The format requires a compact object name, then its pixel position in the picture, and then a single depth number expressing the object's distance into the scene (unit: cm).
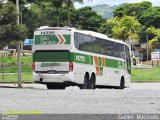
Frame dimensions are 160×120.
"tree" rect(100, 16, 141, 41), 9274
